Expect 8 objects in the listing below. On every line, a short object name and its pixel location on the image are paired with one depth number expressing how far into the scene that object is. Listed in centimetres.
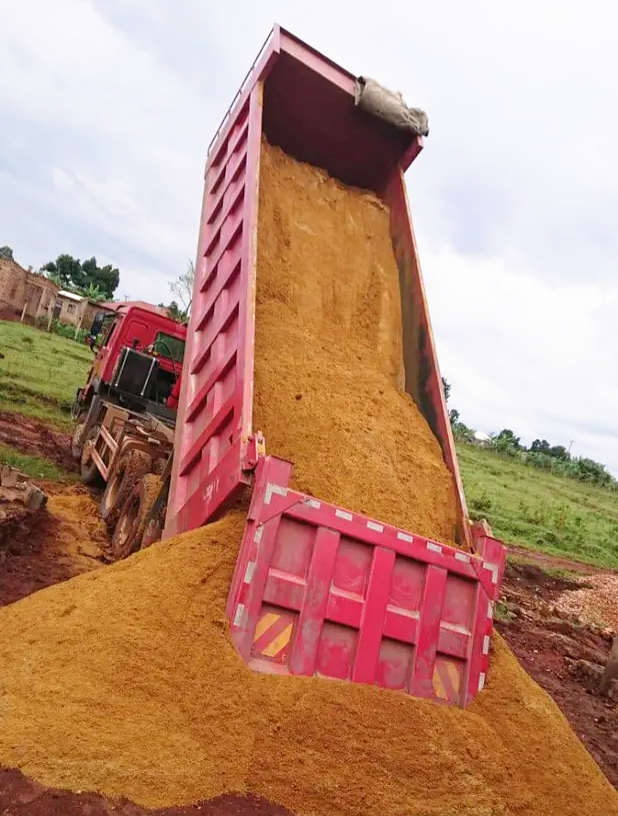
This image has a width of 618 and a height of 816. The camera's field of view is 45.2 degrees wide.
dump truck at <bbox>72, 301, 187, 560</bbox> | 754
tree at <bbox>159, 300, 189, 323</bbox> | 3241
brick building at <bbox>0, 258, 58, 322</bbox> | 3569
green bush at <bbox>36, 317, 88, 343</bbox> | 3511
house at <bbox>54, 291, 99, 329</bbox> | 4384
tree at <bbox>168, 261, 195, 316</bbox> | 3219
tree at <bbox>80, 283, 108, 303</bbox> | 4967
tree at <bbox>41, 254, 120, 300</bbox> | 5434
